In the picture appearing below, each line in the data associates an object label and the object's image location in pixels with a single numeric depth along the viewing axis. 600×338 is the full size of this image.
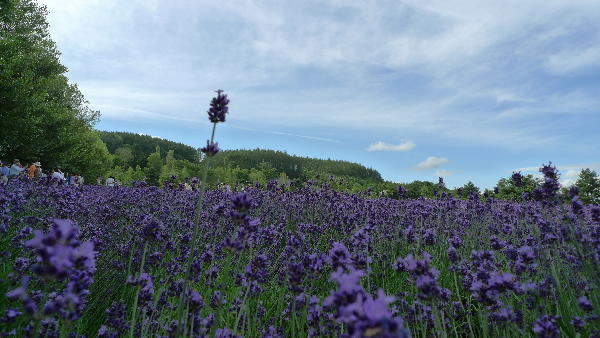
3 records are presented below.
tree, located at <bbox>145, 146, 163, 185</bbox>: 62.36
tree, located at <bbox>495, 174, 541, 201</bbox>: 16.49
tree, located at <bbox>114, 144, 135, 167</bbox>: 83.19
